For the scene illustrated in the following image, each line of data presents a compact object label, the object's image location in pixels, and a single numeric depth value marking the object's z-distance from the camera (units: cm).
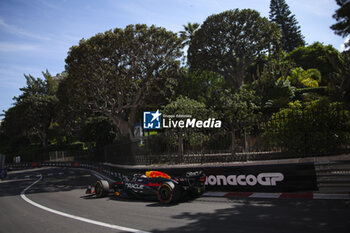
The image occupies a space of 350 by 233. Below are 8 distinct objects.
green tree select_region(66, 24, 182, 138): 2486
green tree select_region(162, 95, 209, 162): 1169
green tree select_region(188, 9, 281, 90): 3219
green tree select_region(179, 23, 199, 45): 4234
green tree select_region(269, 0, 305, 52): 5416
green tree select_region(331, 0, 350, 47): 775
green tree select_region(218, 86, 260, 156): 1225
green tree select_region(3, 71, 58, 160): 4909
